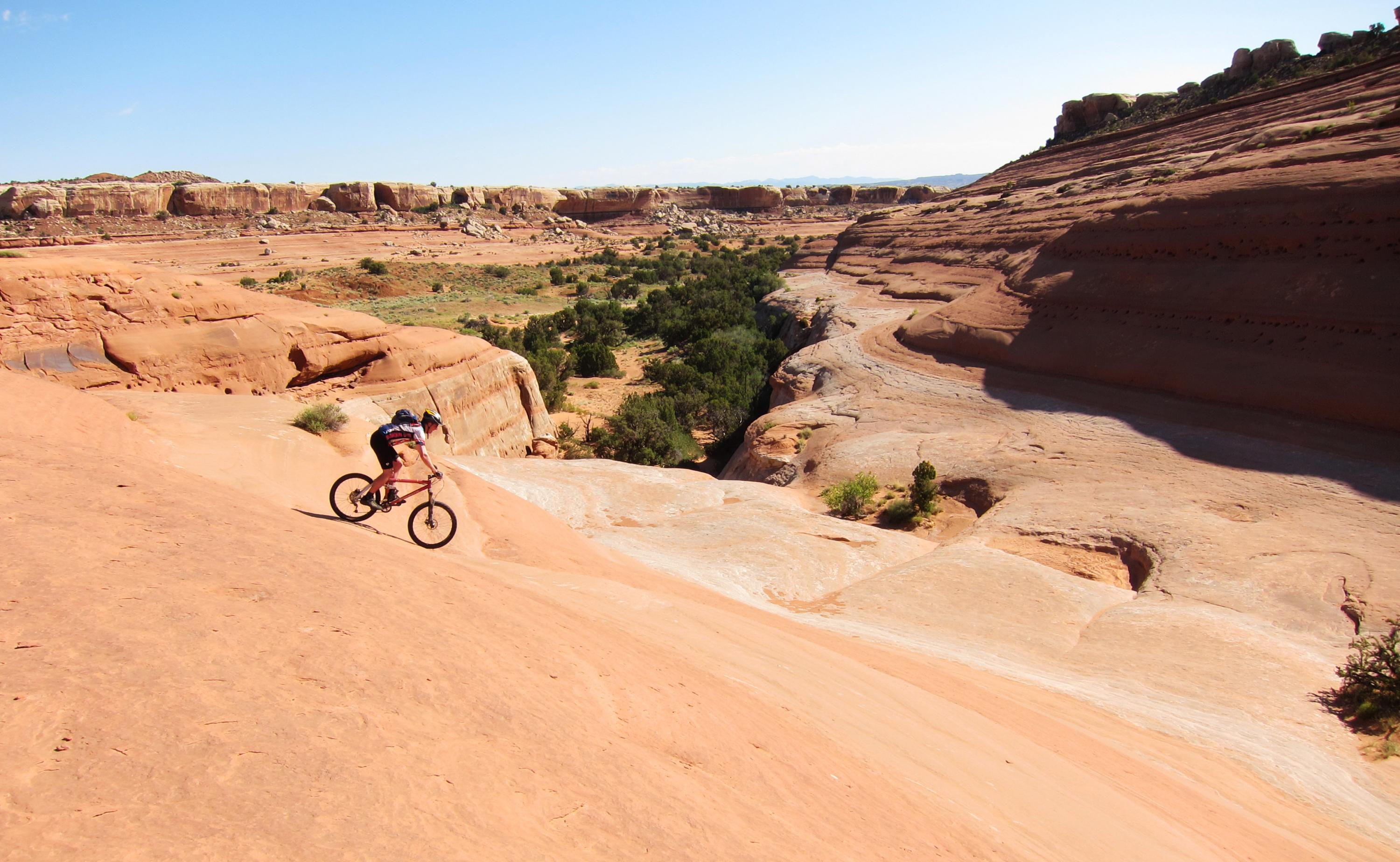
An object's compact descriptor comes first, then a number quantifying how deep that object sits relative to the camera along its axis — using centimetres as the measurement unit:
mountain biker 819
